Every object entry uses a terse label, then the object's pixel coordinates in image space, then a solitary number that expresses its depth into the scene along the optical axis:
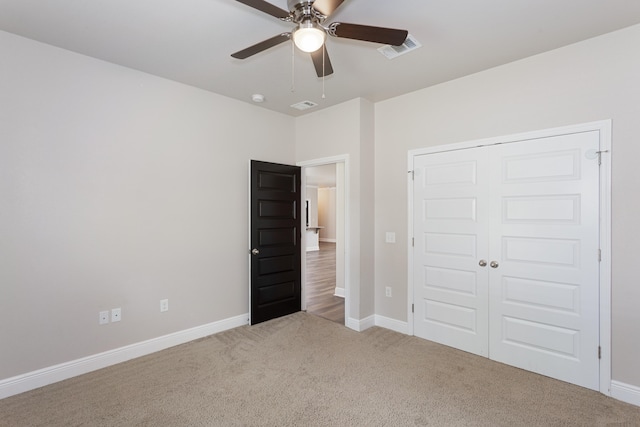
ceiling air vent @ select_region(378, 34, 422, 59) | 2.56
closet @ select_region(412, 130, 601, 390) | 2.59
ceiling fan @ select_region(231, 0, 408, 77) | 1.72
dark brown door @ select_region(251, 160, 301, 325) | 3.99
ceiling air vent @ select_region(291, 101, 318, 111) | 4.02
